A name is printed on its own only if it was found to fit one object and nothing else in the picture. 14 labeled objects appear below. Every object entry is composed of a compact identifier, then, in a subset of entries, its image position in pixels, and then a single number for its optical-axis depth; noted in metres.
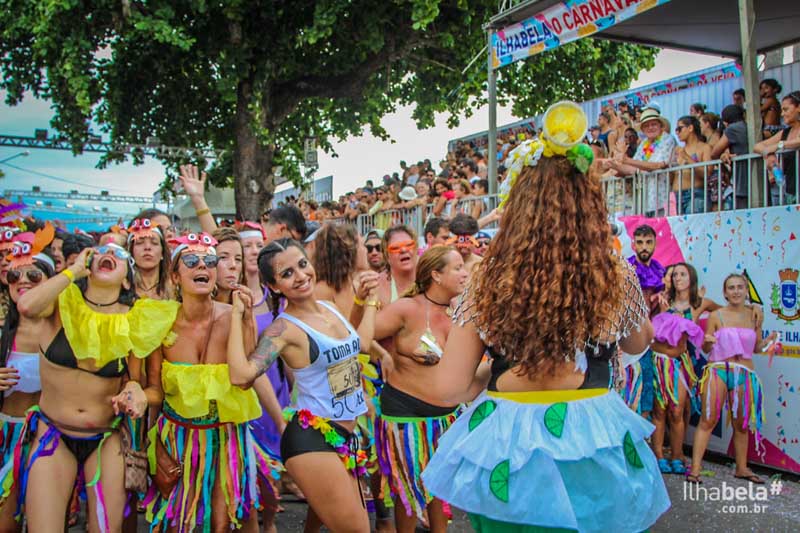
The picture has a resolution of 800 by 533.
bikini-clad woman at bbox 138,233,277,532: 3.85
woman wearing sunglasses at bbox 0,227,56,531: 4.14
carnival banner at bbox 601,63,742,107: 11.55
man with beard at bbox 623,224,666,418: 6.38
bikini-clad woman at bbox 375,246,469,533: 4.30
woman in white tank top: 3.40
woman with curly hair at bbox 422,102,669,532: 2.25
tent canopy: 9.28
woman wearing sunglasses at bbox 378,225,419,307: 5.24
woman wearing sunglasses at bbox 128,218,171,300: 4.43
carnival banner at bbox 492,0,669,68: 8.41
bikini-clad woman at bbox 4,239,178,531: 3.71
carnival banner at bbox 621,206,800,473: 6.02
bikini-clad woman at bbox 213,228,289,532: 4.23
